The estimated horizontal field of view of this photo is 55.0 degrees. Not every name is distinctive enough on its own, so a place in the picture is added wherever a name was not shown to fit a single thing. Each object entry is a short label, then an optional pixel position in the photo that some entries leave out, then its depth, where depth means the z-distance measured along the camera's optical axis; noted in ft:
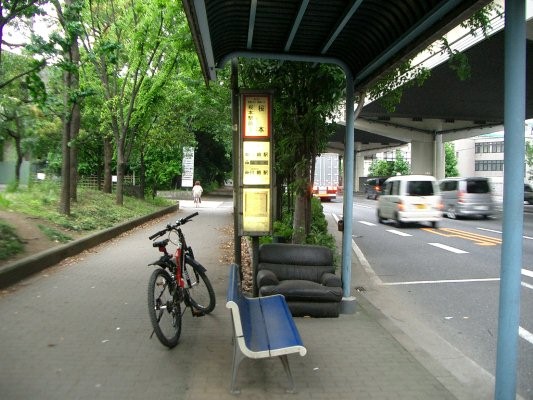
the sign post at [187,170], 107.39
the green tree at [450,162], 326.03
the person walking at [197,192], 105.60
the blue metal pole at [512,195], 10.71
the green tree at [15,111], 43.50
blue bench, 12.59
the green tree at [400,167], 321.46
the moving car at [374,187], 166.40
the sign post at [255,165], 21.25
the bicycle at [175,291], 15.99
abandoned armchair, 20.08
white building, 311.02
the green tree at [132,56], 56.03
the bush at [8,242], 27.99
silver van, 77.05
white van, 65.21
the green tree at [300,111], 27.61
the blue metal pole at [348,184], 21.27
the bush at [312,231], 31.53
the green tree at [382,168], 327.26
